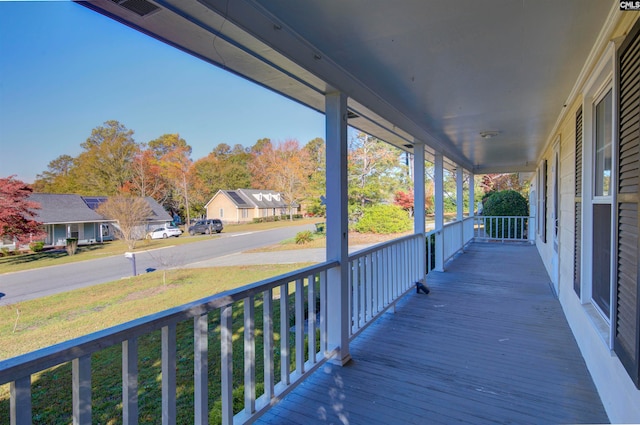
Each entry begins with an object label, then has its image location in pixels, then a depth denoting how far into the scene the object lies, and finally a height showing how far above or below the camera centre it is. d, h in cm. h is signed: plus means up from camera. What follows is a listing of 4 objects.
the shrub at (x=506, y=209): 1090 -13
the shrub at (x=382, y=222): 1197 -58
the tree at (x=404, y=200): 1573 +29
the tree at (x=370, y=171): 1408 +158
